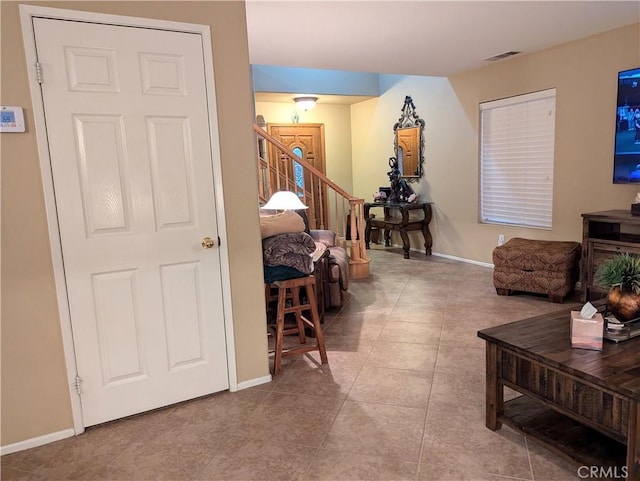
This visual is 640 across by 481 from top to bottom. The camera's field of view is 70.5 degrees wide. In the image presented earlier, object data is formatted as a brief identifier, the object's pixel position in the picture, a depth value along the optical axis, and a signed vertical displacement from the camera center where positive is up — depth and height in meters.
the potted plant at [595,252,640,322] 1.92 -0.53
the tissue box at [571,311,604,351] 1.85 -0.69
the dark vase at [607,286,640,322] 1.91 -0.61
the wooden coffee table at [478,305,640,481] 1.59 -0.88
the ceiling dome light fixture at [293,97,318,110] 6.96 +1.12
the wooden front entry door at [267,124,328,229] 7.33 +0.54
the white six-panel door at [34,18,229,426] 2.10 -0.12
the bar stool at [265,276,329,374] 2.83 -0.86
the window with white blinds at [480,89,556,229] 4.68 +0.07
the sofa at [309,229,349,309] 3.99 -0.93
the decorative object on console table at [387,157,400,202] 6.52 -0.14
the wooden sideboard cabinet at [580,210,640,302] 3.62 -0.63
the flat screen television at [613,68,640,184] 3.68 +0.26
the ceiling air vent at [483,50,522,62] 4.52 +1.12
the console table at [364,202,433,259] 6.18 -0.70
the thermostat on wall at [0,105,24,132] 1.96 +0.30
